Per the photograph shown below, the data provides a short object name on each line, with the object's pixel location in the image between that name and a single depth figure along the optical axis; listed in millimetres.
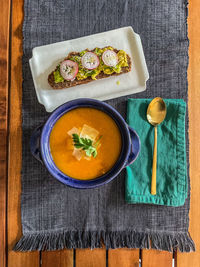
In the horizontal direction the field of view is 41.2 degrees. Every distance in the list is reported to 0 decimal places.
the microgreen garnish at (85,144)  751
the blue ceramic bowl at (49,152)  752
